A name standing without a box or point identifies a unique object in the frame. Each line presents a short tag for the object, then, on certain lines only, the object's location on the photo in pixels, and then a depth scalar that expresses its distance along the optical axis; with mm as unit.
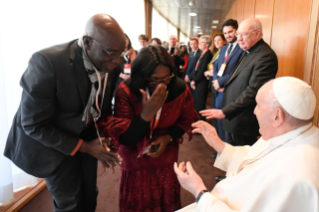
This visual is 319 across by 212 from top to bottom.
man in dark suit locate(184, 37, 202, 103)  5008
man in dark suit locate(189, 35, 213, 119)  4469
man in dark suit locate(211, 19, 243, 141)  2914
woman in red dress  1500
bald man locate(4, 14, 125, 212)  1230
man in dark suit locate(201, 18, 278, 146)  2221
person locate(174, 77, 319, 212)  921
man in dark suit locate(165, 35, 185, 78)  5566
